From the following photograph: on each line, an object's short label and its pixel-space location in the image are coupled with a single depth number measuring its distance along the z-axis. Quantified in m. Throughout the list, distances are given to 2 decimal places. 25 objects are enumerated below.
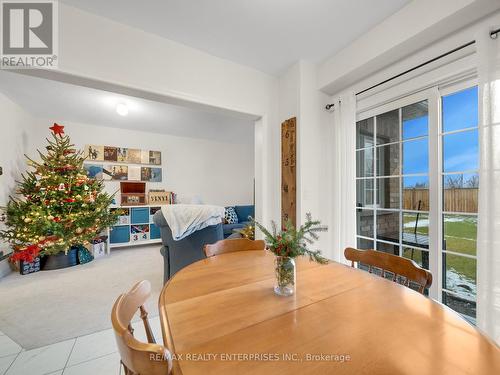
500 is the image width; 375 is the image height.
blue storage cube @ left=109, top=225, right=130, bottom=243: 4.34
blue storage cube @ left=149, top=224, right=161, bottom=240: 4.72
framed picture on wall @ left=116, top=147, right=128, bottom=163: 4.58
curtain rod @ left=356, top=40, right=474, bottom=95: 1.50
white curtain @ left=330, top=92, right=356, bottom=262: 2.22
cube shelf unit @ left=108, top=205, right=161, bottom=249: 4.39
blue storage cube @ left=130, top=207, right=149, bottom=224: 4.55
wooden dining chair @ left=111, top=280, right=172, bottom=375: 0.48
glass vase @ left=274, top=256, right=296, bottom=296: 0.94
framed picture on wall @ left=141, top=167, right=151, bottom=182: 4.80
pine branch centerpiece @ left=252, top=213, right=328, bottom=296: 0.94
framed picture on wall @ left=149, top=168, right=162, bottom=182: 4.89
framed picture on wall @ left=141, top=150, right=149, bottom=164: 4.79
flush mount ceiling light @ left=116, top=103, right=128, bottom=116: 3.29
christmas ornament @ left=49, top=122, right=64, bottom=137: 3.42
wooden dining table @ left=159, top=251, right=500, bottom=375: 0.55
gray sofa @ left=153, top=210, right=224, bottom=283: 2.51
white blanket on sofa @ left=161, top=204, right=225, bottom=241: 2.38
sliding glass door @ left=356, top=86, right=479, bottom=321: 1.60
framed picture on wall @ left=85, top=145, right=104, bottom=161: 4.30
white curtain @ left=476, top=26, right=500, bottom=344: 1.29
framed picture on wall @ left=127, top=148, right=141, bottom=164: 4.67
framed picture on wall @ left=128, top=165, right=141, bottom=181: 4.68
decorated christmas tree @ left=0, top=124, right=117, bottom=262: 3.00
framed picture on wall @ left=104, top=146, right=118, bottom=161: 4.46
